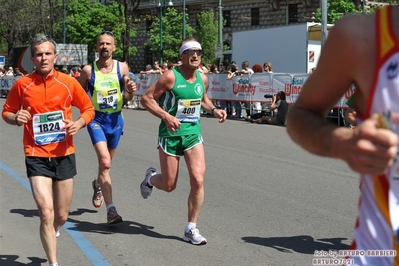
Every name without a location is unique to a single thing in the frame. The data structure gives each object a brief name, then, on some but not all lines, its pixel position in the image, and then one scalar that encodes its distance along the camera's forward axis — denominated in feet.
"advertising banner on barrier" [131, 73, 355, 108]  64.44
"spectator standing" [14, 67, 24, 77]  142.36
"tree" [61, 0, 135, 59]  201.77
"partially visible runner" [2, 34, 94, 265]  19.34
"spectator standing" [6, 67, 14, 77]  143.75
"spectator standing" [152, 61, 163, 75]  96.19
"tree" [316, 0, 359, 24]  163.74
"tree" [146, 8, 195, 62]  194.39
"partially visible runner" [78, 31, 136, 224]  26.20
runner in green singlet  23.17
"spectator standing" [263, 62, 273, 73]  69.67
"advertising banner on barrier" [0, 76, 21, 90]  138.51
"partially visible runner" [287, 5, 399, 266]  6.90
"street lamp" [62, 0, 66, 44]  182.80
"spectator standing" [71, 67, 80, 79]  110.46
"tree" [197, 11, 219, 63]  191.21
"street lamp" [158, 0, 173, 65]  165.58
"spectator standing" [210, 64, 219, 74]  82.41
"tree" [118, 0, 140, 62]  152.87
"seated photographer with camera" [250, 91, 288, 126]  64.08
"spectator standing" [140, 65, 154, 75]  97.40
